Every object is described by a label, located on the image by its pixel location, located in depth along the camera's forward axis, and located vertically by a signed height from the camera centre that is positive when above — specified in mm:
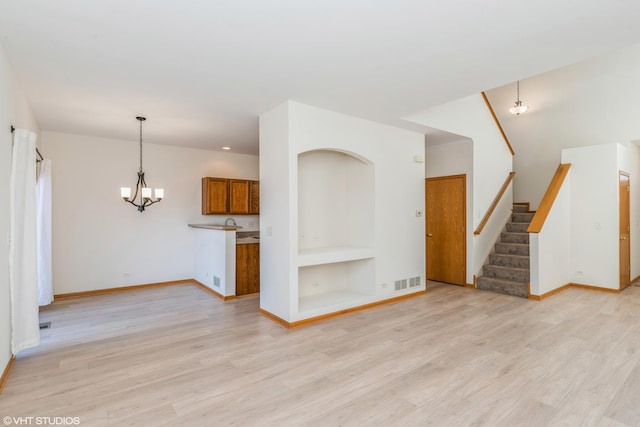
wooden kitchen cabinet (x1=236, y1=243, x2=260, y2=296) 5496 -945
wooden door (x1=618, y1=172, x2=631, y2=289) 5613 -292
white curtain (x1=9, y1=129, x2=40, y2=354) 2969 -285
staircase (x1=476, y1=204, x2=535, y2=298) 5478 -928
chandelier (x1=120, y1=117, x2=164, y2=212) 4734 +354
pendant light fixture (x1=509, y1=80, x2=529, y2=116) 7203 +2417
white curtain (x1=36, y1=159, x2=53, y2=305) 4492 -230
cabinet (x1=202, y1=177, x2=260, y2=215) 6621 +409
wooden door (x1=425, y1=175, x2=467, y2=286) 6148 -289
